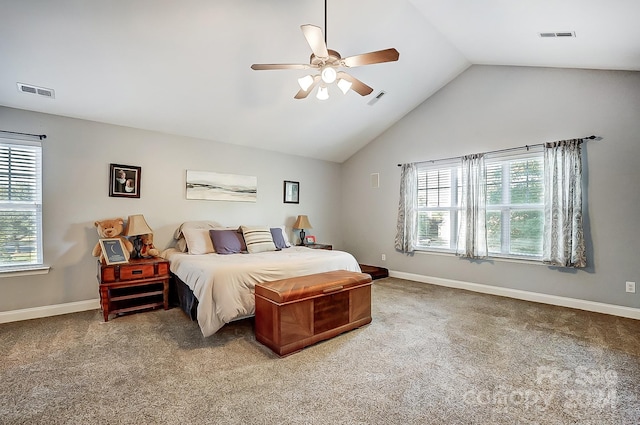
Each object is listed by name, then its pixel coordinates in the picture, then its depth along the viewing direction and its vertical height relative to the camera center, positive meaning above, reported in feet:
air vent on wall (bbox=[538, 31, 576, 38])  9.70 +6.09
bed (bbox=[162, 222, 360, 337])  9.00 -2.14
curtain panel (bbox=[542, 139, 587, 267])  11.98 +0.41
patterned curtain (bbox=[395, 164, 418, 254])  17.49 +0.28
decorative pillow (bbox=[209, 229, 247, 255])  13.19 -1.36
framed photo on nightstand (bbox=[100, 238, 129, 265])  10.87 -1.48
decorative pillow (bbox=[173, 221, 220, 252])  13.42 -0.76
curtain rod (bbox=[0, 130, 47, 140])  10.87 +2.83
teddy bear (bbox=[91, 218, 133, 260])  11.41 -0.79
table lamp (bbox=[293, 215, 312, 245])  18.32 -0.63
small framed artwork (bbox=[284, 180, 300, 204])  18.54 +1.31
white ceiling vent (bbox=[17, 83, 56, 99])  9.95 +4.14
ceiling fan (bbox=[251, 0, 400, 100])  7.32 +4.18
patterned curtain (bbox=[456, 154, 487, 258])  14.84 +0.32
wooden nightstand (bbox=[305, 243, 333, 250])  18.02 -2.04
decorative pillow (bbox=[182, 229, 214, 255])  12.87 -1.29
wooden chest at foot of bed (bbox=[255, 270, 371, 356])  8.11 -2.87
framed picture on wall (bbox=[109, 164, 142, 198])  12.57 +1.34
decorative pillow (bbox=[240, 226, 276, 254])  13.99 -1.28
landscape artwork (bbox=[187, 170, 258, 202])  14.84 +1.36
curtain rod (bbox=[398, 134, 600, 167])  11.86 +3.11
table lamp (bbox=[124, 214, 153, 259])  12.07 -0.75
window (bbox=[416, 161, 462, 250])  16.24 +0.51
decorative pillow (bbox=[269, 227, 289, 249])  15.26 -1.32
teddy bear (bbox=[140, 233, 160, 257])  12.50 -1.54
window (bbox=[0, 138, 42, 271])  10.83 +0.24
